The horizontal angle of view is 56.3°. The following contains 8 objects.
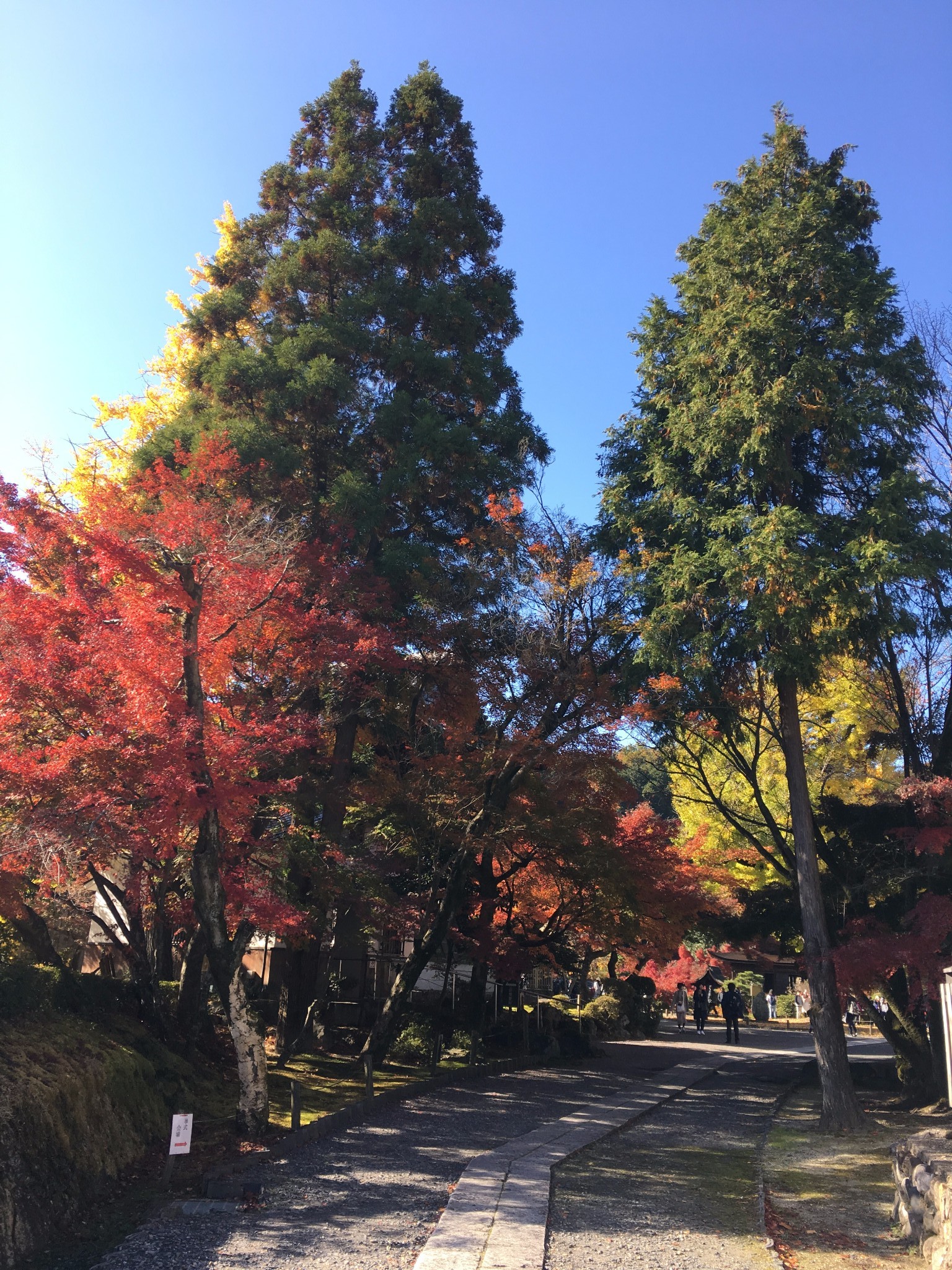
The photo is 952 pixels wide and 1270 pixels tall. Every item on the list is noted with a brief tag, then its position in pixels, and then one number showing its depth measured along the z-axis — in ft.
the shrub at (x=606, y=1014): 85.00
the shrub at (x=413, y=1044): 62.08
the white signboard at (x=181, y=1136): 28.45
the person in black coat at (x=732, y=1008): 89.76
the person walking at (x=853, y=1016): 106.63
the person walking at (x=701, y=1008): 98.73
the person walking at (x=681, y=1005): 106.63
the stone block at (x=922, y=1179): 24.67
